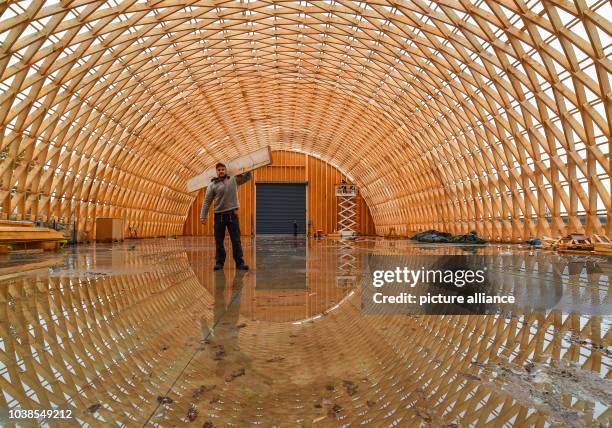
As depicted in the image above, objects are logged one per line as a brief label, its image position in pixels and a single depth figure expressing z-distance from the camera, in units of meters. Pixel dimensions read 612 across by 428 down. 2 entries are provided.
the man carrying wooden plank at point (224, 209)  10.59
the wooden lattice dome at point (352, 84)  23.02
